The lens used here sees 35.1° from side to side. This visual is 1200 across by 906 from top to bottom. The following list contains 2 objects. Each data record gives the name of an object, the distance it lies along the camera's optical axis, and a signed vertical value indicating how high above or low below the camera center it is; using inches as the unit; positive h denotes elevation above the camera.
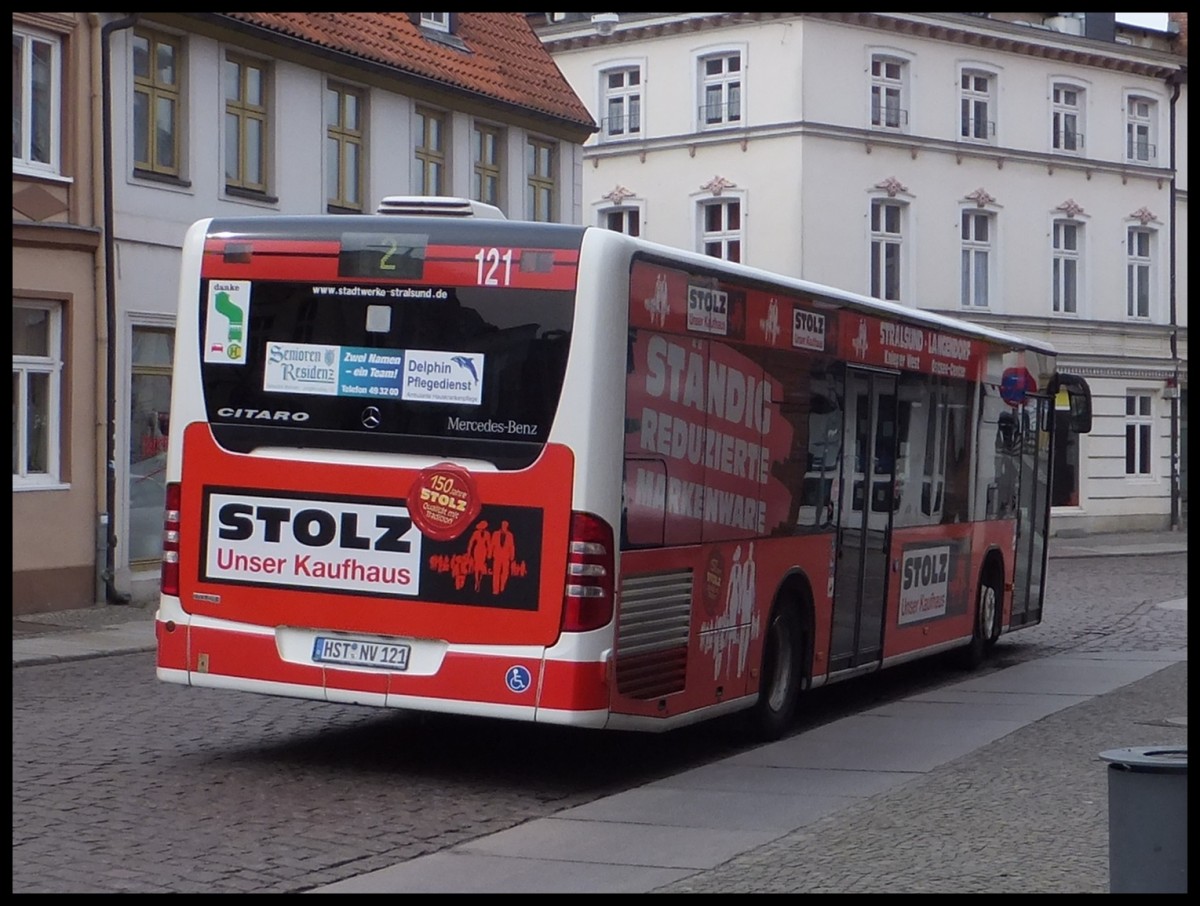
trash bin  233.0 -47.3
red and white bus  382.9 -7.7
